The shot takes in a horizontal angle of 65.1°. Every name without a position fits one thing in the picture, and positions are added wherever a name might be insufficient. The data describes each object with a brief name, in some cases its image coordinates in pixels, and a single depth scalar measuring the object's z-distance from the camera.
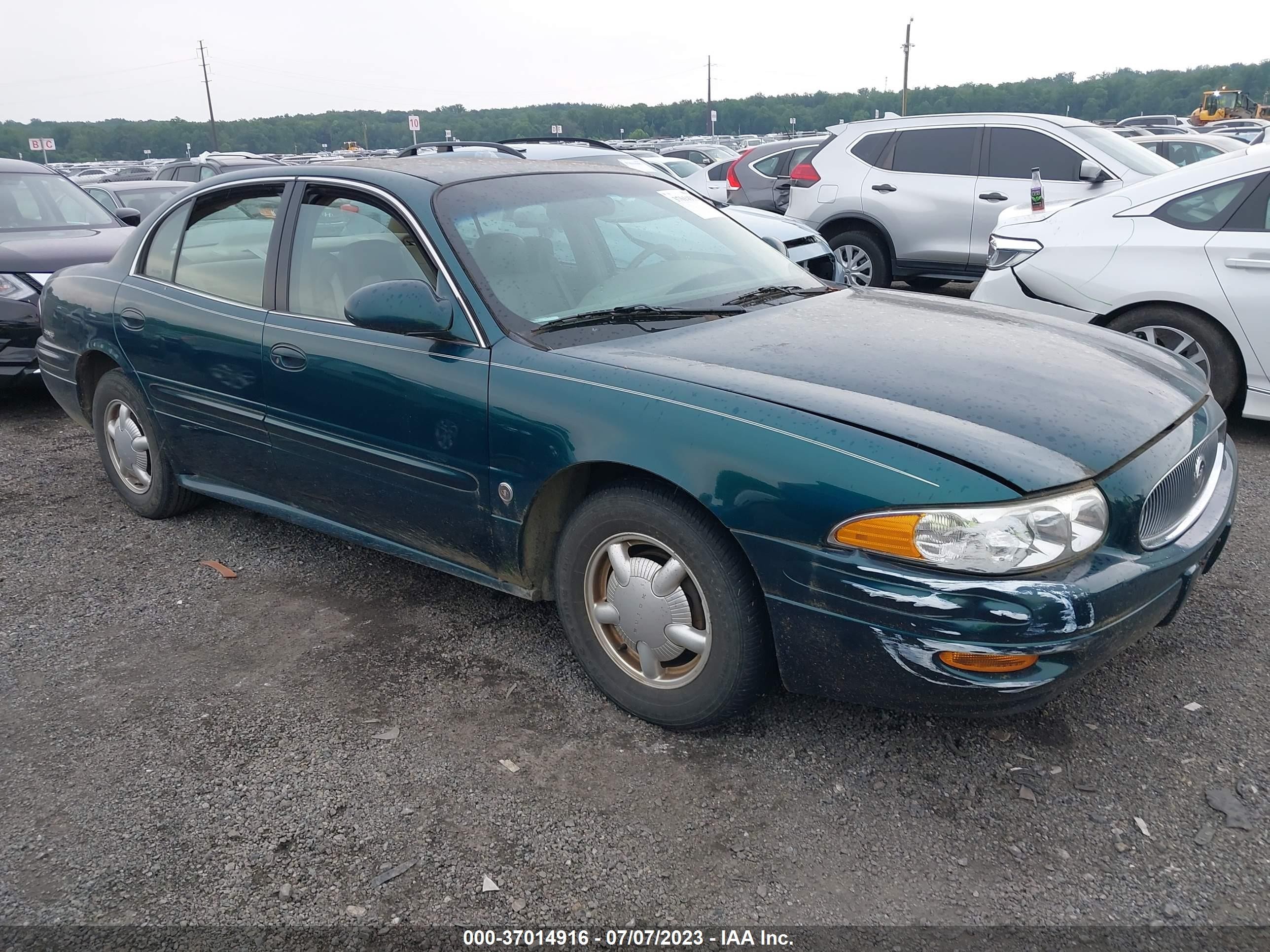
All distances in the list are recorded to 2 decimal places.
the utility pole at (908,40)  57.19
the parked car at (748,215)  6.98
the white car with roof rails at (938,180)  8.08
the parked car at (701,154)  22.94
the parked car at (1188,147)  13.35
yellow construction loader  41.28
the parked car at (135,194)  12.28
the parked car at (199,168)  17.39
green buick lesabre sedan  2.32
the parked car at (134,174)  21.42
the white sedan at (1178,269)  5.05
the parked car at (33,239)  6.48
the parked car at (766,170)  10.88
